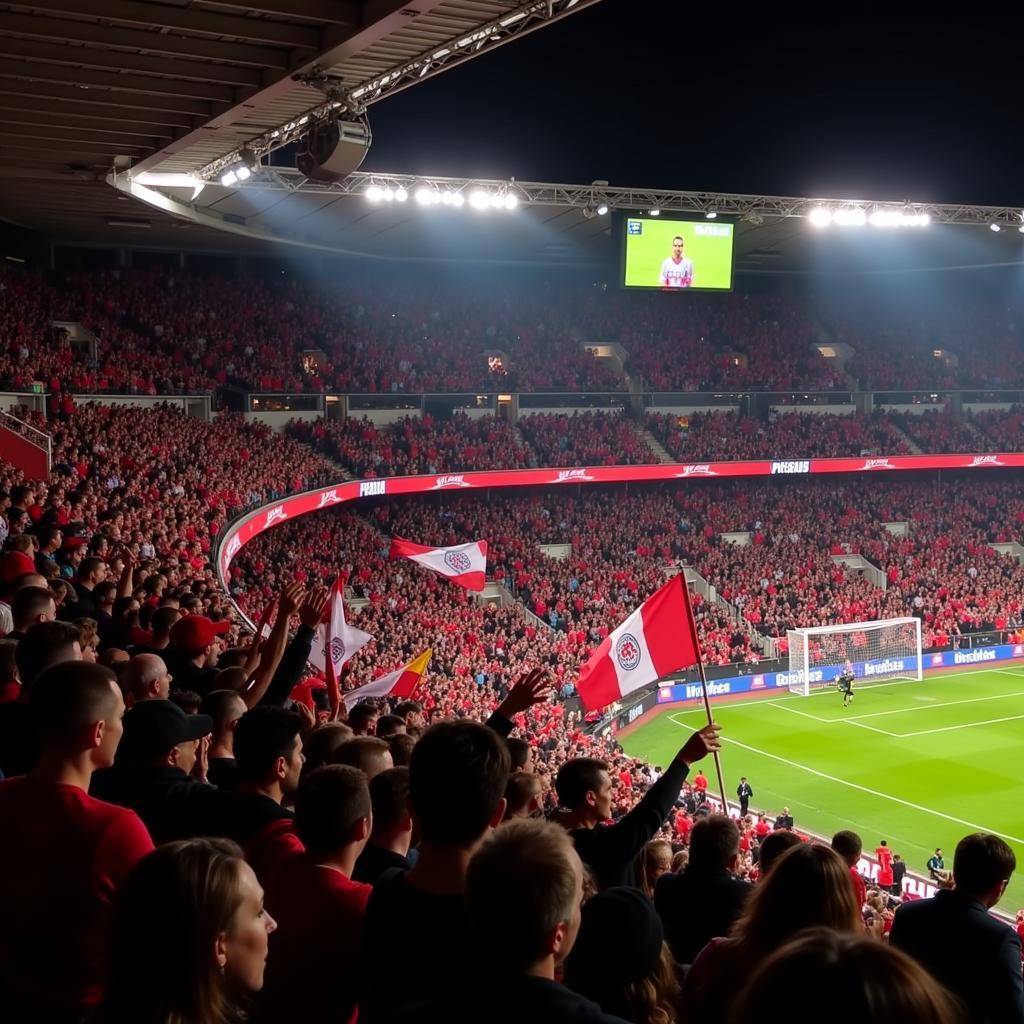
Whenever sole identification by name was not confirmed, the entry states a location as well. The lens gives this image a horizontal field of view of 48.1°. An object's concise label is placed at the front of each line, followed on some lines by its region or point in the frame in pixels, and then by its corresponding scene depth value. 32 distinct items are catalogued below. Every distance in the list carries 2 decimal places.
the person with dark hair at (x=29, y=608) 6.80
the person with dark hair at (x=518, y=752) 6.01
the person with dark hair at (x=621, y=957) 3.23
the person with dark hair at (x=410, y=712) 8.81
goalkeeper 34.00
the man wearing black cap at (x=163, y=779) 4.30
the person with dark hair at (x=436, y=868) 3.08
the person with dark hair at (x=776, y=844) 5.46
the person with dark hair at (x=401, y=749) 5.87
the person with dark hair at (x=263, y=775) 4.10
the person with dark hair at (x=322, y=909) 3.35
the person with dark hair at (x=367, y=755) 4.65
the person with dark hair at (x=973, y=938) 4.33
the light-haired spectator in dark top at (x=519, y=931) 2.33
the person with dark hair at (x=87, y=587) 9.01
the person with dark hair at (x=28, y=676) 4.85
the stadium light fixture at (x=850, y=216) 37.41
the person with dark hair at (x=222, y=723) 5.54
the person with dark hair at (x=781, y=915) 3.29
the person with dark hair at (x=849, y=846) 7.15
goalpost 36.12
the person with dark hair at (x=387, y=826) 4.07
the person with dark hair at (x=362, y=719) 7.95
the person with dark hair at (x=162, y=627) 8.40
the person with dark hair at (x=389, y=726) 7.27
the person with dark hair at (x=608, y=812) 4.66
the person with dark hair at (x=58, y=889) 3.16
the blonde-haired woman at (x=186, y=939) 2.53
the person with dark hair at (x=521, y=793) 5.25
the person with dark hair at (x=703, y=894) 4.71
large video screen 34.19
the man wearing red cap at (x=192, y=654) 7.71
